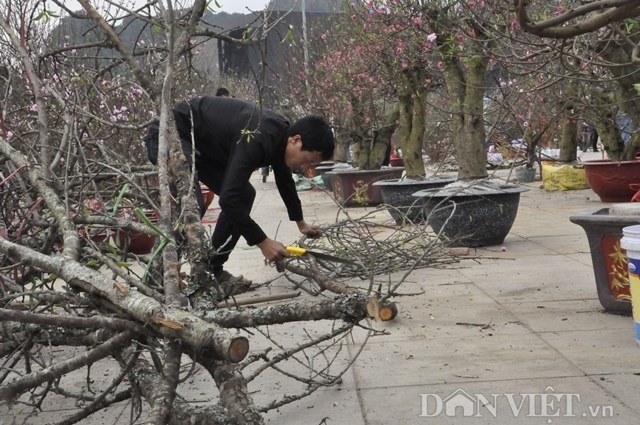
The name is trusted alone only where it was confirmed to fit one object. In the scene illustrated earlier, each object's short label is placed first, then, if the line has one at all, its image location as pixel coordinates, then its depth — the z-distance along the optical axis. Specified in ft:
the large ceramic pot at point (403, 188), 33.69
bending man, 14.87
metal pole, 64.77
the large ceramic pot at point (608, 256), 14.97
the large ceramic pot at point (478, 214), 25.35
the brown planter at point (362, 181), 44.98
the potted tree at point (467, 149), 25.53
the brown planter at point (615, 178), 36.68
